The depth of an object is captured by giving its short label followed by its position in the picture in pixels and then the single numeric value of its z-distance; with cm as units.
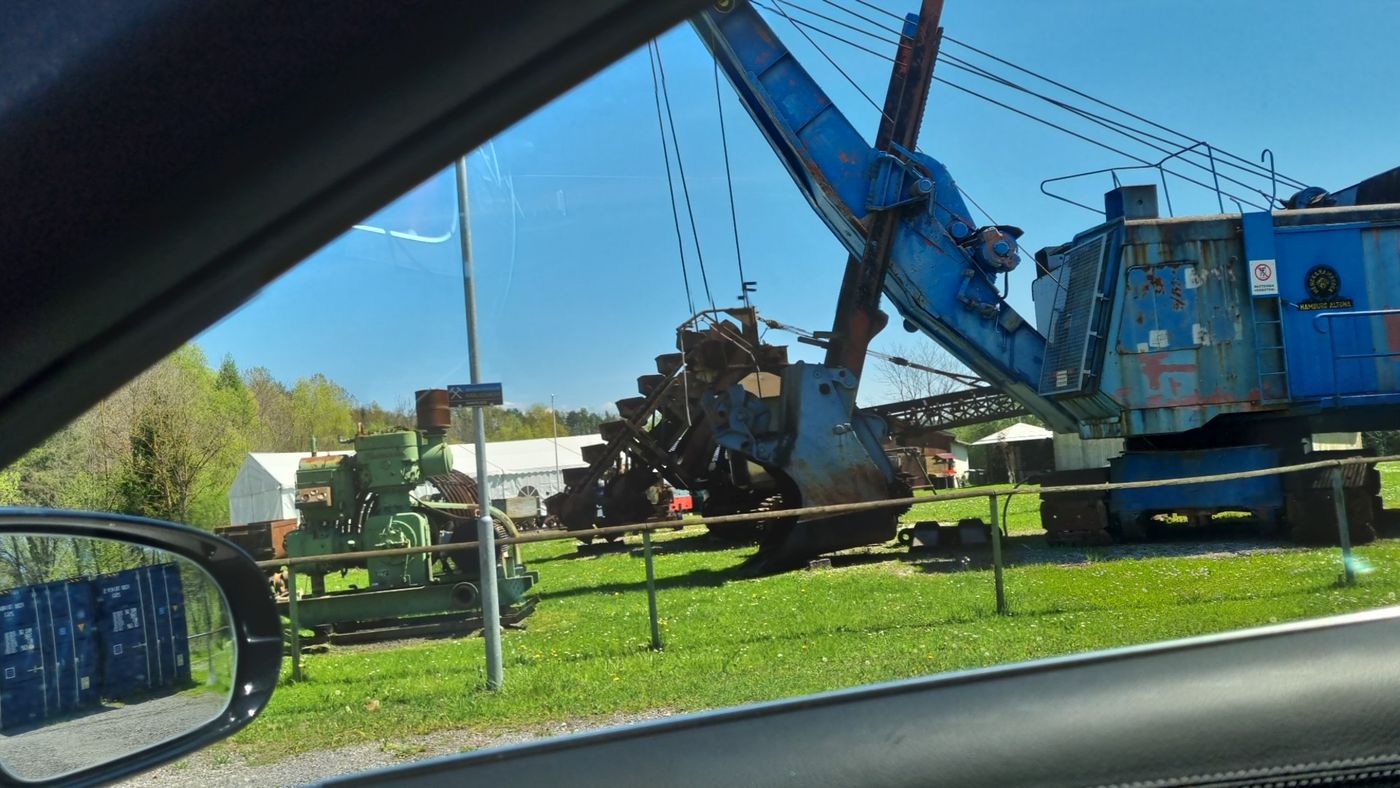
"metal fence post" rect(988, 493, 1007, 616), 623
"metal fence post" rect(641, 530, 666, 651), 650
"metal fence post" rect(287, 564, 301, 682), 583
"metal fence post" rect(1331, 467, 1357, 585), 527
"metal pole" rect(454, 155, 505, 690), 579
